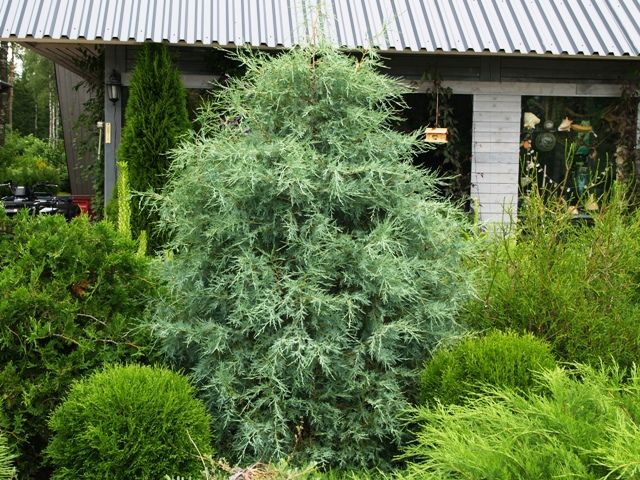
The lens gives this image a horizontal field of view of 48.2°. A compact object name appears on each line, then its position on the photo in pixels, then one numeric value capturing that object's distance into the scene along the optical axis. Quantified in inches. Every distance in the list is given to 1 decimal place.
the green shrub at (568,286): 150.7
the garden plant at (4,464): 104.4
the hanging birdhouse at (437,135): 341.7
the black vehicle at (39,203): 422.0
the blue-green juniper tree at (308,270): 125.3
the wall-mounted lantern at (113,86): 347.9
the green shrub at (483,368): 125.0
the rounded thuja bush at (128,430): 109.7
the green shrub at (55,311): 129.4
